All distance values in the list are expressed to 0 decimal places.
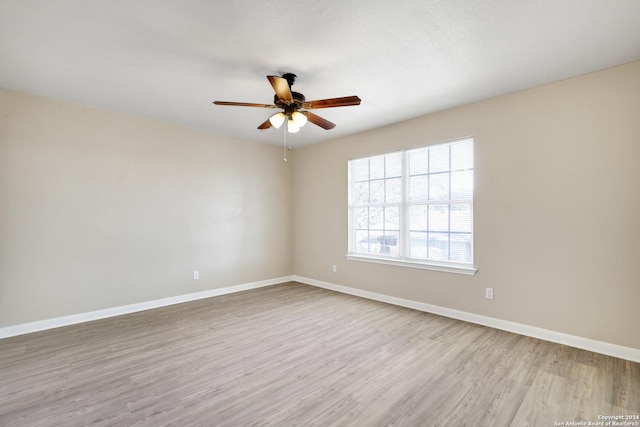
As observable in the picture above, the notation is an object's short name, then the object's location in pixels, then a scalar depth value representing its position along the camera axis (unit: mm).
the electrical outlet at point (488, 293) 3377
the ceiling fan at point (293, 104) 2486
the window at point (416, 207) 3667
